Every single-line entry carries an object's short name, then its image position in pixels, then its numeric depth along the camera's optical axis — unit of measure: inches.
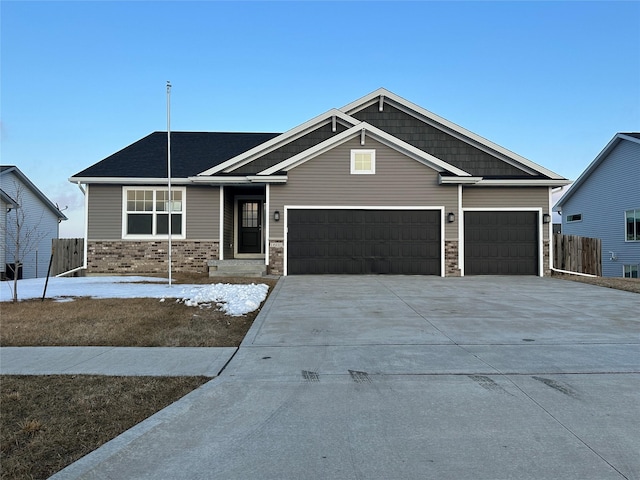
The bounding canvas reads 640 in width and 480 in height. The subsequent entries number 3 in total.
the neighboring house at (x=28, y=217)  822.7
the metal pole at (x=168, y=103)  485.4
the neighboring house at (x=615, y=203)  876.6
